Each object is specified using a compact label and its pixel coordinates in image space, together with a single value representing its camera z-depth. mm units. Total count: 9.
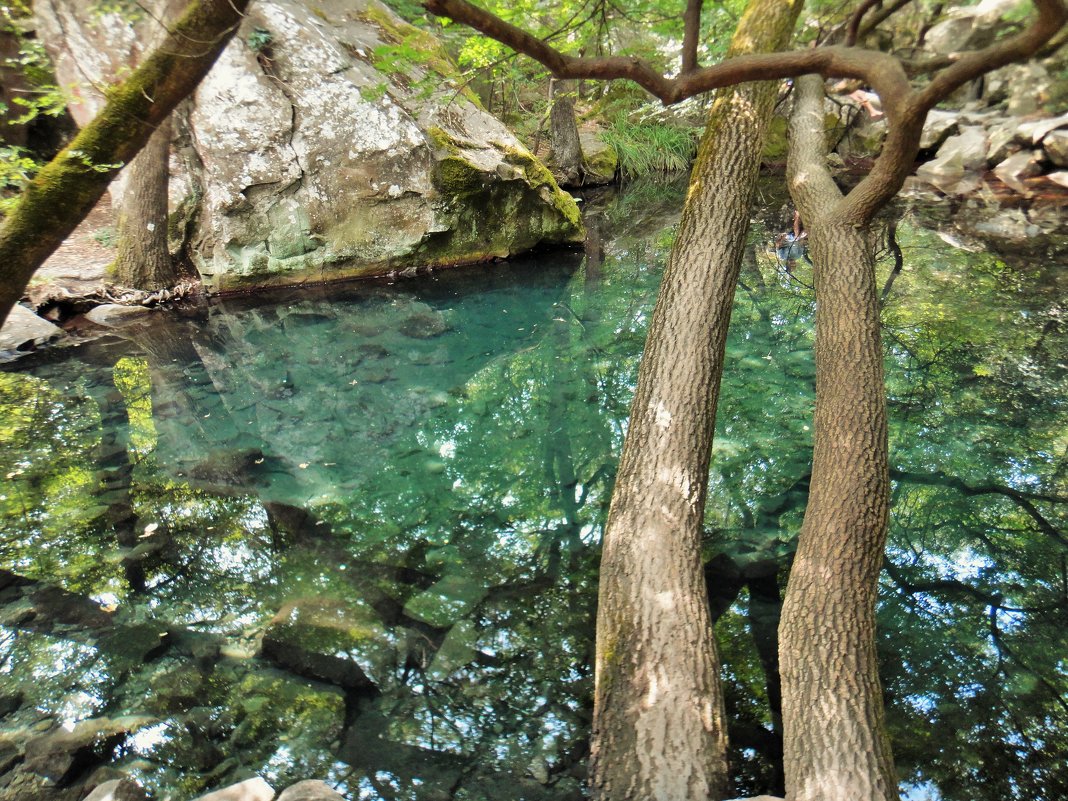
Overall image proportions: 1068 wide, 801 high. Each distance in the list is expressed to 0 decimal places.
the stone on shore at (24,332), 6707
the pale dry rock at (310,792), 2168
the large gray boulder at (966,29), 13835
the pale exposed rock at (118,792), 2262
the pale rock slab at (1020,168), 11533
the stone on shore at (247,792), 2205
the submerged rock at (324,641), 3066
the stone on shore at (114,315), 7609
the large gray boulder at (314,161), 8305
